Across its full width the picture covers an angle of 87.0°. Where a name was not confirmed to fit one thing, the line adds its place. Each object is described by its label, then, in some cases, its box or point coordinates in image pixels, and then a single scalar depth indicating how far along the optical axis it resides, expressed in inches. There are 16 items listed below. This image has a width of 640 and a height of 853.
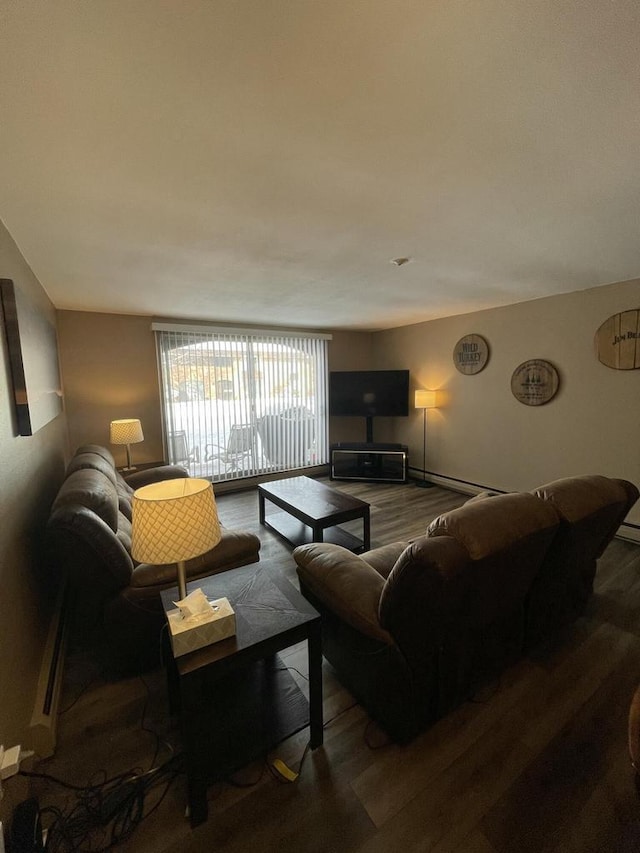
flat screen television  199.2
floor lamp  183.6
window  169.8
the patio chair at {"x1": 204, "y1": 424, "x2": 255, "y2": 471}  180.7
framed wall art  56.4
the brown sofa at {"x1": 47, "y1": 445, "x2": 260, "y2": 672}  59.1
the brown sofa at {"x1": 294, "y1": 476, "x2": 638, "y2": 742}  46.3
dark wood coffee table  110.3
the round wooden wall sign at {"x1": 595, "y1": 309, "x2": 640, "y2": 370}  114.8
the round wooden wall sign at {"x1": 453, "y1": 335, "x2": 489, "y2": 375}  162.2
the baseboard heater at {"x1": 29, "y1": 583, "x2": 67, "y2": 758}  52.7
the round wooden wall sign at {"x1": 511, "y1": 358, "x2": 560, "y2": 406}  138.2
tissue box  44.2
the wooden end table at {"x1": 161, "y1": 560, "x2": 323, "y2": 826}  44.0
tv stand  193.2
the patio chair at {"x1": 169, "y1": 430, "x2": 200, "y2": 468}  170.6
